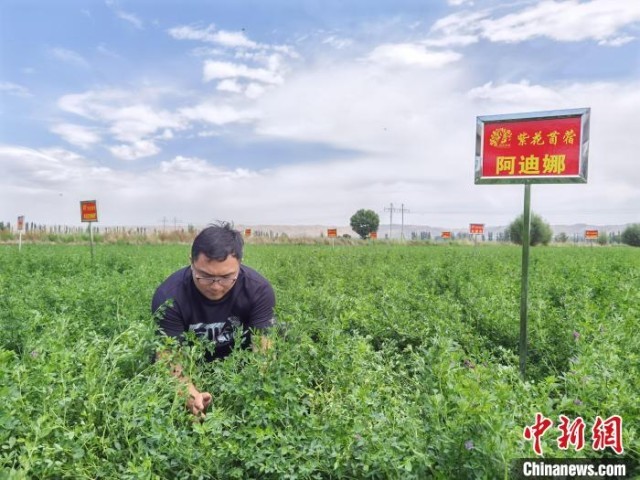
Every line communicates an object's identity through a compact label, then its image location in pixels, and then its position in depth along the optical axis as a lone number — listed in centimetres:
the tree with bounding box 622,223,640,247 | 6038
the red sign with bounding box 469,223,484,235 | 2511
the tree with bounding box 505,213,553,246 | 5756
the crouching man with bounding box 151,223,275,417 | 304
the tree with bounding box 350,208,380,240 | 8038
